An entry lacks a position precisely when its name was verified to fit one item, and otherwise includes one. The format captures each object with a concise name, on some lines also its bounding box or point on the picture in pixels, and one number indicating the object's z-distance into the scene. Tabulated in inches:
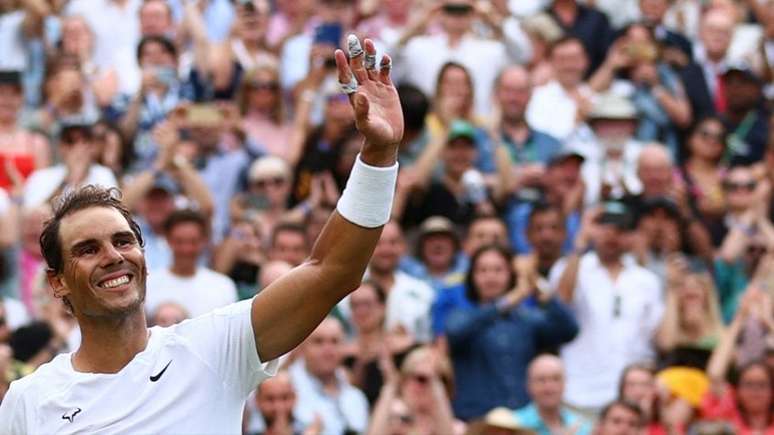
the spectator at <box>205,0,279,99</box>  537.0
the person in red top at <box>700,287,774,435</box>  423.8
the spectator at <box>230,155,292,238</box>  475.8
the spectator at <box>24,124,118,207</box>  449.4
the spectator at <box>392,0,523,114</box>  542.6
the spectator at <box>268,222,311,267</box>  439.2
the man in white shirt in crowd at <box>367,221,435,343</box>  434.3
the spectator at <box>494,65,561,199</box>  517.7
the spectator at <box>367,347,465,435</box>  390.6
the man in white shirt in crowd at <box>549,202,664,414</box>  447.5
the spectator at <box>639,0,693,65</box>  580.1
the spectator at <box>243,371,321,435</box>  381.7
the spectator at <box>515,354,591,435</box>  404.5
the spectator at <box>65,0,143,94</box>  543.5
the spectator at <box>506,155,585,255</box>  489.7
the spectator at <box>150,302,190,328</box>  390.4
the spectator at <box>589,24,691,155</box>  557.3
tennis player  190.1
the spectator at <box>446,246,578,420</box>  419.5
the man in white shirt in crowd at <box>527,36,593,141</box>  546.0
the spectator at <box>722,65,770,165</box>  561.3
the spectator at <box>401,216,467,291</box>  460.8
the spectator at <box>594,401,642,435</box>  398.6
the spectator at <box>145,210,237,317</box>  422.3
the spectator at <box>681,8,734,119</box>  573.0
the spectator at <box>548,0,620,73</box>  596.4
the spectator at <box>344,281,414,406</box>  417.1
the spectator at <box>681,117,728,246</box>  519.5
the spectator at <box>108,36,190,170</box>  494.9
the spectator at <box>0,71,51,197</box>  463.2
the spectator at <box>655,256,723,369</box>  451.2
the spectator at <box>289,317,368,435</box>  398.6
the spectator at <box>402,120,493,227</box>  487.2
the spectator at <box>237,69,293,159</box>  517.0
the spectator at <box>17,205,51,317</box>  430.9
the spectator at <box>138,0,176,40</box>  536.1
